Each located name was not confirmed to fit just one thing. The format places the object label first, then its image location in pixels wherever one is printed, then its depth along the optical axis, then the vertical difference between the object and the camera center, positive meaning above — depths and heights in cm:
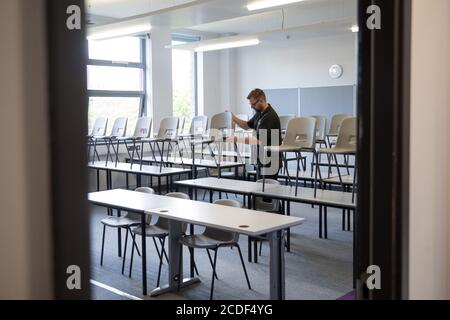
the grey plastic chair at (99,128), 782 +2
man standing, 493 -5
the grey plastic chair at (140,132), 733 -5
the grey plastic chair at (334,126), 762 +3
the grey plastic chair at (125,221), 407 -81
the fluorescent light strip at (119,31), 673 +142
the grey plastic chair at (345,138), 435 -10
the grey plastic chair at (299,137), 452 -9
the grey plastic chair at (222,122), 739 +10
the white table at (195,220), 301 -60
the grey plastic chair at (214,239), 342 -83
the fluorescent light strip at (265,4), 570 +158
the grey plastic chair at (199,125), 809 +6
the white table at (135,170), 633 -57
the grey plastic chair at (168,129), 715 +0
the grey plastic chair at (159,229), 381 -83
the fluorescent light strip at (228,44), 771 +142
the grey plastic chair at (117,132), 751 -5
